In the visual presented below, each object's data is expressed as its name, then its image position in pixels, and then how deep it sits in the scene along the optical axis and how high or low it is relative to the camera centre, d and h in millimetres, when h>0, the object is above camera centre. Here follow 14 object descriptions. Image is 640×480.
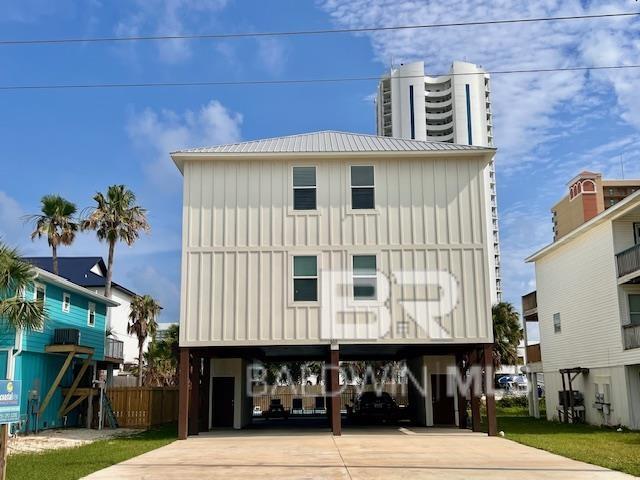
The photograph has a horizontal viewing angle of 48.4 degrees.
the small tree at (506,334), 45156 +2623
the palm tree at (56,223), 38156 +8393
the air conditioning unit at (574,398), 28875 -971
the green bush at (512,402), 45072 -1696
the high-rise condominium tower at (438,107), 123312 +46470
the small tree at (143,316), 46156 +4085
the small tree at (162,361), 47500 +1253
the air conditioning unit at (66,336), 26484 +1619
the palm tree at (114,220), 38875 +8650
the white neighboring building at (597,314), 24391 +2318
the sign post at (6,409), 9664 -386
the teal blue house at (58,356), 24312 +891
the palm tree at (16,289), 19409 +2544
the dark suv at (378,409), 28359 -1296
